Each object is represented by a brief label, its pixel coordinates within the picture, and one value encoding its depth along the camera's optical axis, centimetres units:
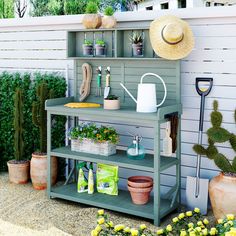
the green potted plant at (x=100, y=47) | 513
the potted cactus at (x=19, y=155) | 575
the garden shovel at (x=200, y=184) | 472
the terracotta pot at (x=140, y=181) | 469
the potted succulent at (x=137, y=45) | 487
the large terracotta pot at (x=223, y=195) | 429
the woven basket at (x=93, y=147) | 495
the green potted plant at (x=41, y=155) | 555
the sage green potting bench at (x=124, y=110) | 450
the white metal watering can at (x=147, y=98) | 462
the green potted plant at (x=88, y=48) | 523
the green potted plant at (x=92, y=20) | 507
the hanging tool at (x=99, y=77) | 529
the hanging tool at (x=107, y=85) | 518
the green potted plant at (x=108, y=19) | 502
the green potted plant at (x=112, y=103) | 487
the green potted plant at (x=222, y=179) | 430
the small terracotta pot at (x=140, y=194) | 469
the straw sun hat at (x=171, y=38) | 447
